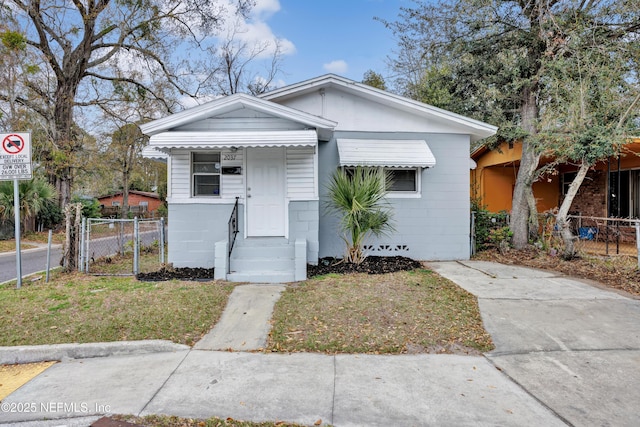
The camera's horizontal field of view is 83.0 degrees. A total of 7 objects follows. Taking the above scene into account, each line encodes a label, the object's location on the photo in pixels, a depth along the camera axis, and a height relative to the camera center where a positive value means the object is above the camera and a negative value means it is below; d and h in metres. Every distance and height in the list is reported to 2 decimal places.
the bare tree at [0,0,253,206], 12.50 +6.04
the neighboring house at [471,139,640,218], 11.29 +1.12
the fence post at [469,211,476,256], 9.51 -0.58
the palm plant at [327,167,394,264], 7.43 +0.20
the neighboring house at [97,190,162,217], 39.31 +1.47
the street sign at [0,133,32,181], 6.38 +0.99
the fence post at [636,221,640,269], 7.06 -0.37
